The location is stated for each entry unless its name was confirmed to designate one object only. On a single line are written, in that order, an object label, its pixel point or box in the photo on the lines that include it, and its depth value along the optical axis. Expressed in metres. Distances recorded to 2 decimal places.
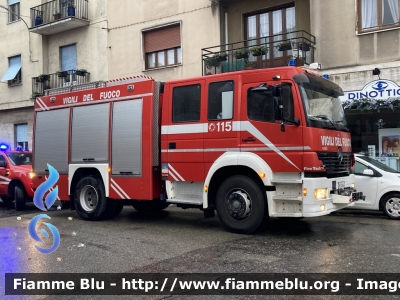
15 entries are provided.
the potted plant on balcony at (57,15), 19.93
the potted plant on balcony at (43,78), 20.70
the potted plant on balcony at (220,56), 15.05
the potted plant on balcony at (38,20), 20.42
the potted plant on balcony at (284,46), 13.71
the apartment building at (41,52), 19.48
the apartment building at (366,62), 12.25
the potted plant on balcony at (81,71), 19.44
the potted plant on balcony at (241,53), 14.65
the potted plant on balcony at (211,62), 15.20
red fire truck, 6.78
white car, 9.01
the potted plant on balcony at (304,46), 13.20
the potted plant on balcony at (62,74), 19.93
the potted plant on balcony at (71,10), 19.14
